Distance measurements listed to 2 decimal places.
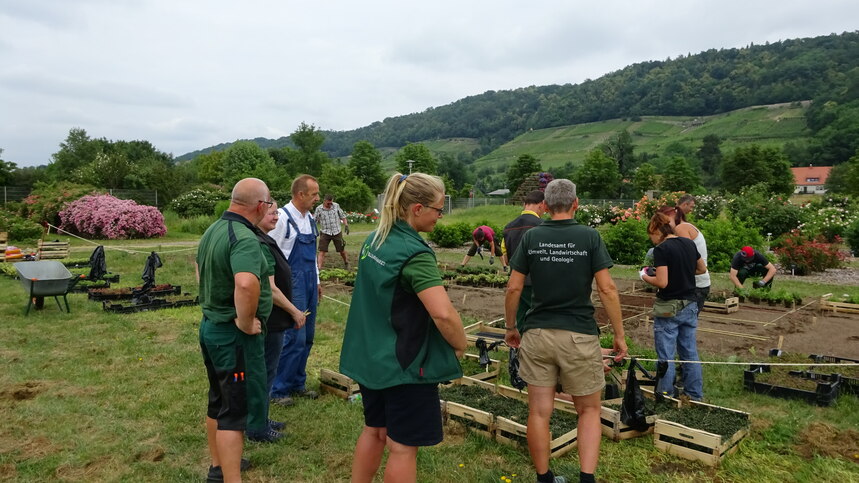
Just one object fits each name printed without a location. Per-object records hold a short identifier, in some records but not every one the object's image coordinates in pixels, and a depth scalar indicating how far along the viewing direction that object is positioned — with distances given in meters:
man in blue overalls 4.79
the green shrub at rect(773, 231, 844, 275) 14.69
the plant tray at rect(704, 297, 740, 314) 9.34
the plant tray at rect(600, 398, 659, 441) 4.23
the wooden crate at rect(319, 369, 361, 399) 5.08
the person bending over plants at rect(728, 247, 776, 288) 9.36
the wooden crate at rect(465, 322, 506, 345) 6.91
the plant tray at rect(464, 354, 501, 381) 5.55
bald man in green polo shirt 3.08
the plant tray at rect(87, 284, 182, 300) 10.05
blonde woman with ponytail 2.47
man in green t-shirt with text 3.29
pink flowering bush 22.89
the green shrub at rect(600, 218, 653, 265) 16.05
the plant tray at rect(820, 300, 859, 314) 9.33
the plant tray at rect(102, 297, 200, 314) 9.17
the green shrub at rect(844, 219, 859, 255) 18.47
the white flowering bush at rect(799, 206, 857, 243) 18.88
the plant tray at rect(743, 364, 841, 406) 4.95
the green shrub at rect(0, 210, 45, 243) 20.72
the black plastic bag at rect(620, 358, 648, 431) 4.22
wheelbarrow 8.66
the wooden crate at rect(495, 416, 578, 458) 3.92
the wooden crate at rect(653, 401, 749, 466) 3.82
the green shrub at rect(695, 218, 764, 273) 14.99
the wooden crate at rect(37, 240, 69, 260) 15.63
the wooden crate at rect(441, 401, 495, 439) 4.27
